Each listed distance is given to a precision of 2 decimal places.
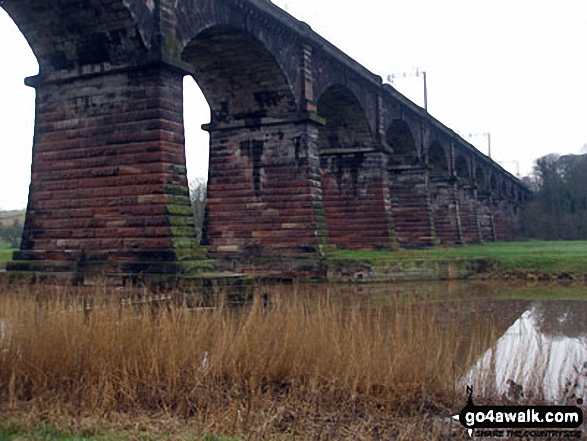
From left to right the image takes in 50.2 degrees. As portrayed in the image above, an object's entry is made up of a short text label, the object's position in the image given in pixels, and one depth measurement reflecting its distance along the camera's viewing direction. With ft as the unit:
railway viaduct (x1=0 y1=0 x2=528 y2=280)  44.42
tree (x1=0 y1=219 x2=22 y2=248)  140.05
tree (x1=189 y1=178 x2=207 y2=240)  179.83
